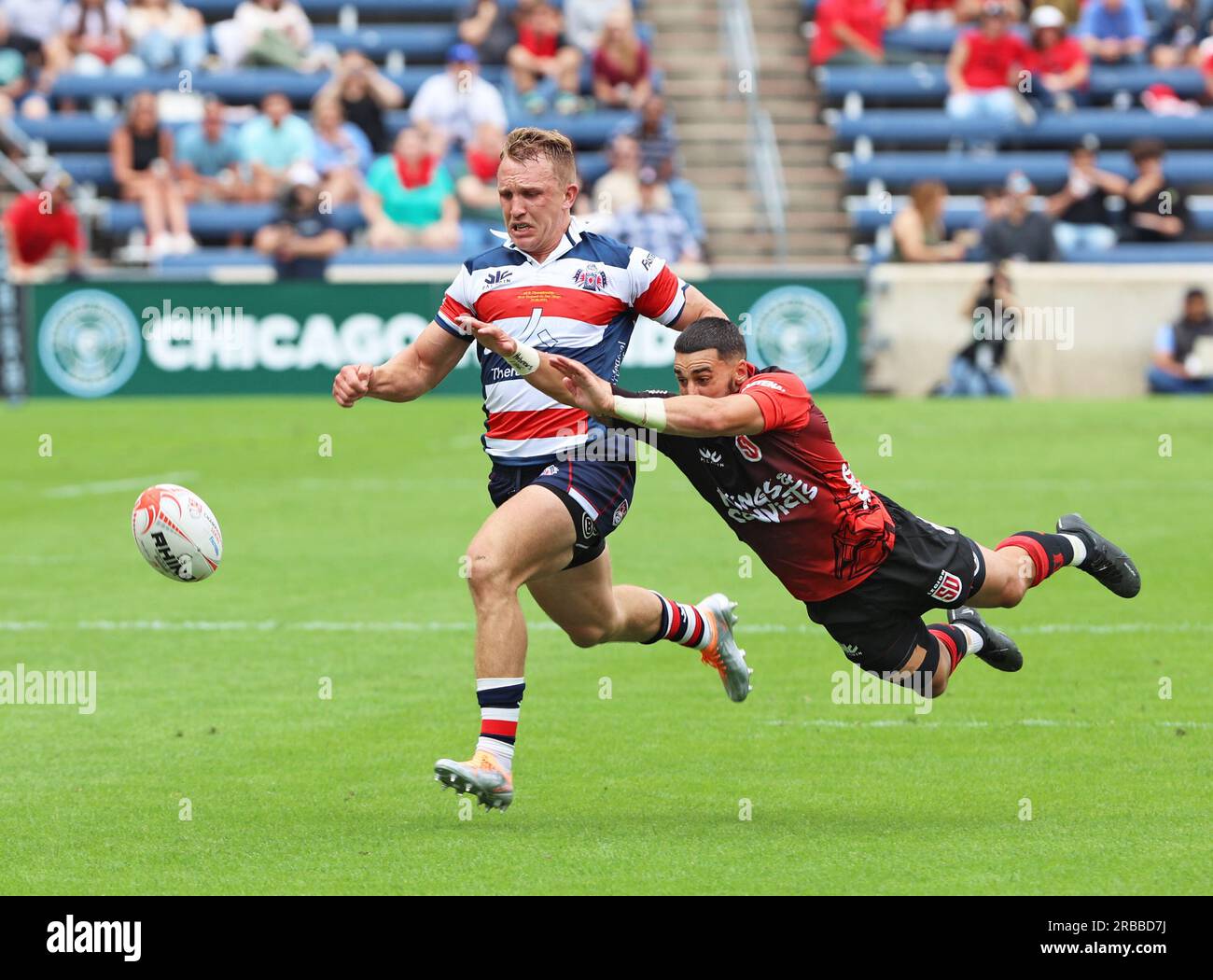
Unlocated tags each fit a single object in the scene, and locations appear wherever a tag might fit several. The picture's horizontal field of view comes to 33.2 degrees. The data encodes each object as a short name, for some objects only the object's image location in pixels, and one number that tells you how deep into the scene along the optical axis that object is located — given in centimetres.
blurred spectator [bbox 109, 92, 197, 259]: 2666
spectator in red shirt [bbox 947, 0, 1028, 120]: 2756
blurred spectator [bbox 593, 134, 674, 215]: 2497
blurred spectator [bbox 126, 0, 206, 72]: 2930
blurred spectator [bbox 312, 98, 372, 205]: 2680
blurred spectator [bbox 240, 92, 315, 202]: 2706
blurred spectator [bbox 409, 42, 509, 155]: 2691
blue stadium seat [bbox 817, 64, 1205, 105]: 2902
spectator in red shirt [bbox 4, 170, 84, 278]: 2509
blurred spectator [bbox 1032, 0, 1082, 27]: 2917
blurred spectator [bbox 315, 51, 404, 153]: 2736
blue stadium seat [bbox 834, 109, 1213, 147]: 2836
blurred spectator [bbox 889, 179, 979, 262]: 2453
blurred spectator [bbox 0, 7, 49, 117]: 2908
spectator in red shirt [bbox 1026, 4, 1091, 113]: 2825
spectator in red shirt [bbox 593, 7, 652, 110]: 2745
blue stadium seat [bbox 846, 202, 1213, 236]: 2727
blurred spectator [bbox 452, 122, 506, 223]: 2636
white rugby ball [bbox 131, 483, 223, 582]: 844
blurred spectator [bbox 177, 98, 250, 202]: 2748
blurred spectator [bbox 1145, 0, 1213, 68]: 2920
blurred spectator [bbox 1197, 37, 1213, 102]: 2895
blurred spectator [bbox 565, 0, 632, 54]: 2856
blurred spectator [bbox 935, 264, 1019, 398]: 2306
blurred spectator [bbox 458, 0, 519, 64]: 2833
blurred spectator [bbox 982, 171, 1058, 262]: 2427
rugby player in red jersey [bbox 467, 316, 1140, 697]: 709
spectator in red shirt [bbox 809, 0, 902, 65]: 2897
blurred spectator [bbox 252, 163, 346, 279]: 2480
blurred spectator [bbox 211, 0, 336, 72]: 2895
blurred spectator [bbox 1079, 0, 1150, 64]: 2897
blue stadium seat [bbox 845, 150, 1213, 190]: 2783
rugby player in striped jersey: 737
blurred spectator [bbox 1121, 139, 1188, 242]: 2577
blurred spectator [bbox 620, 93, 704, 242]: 2562
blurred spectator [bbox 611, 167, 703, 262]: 2469
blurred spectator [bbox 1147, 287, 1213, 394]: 2336
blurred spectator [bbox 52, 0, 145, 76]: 2939
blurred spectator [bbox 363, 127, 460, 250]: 2573
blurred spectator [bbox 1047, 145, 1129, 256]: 2603
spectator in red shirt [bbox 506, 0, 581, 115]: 2792
